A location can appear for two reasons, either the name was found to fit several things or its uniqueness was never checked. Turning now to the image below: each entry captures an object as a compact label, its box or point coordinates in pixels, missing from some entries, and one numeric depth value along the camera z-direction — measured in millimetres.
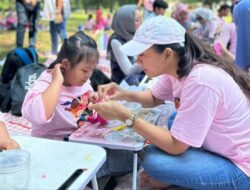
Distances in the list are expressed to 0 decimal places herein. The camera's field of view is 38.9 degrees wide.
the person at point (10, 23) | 8641
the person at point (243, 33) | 2184
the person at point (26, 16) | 5039
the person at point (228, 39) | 3793
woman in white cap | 1406
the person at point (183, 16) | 5895
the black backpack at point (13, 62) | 3426
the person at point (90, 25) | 9562
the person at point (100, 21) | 9539
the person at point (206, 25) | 5624
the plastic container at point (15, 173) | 947
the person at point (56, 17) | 5703
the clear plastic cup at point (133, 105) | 1914
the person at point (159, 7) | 5328
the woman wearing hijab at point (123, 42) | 3027
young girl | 1800
